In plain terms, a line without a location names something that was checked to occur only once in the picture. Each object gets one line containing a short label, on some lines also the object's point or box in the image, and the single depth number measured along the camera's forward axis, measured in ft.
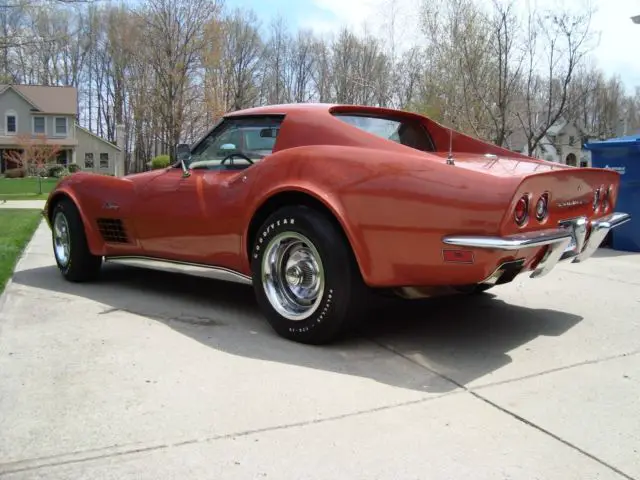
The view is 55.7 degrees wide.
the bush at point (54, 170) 149.38
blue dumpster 27.66
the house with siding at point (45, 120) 156.35
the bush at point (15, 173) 148.05
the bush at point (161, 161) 88.96
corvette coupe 10.63
